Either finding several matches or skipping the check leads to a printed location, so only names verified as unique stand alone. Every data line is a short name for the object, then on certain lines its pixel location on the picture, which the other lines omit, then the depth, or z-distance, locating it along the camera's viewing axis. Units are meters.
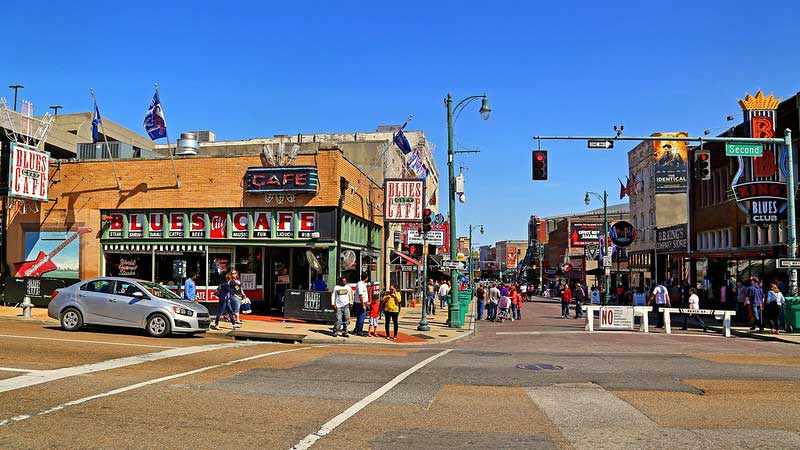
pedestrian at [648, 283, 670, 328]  23.81
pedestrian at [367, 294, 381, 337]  18.69
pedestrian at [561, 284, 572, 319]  31.23
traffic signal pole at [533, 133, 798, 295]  20.78
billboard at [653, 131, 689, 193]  52.38
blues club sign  26.36
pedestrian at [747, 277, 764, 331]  21.25
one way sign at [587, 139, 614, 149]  20.20
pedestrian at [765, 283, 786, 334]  20.75
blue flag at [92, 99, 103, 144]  24.12
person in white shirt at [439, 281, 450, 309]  35.19
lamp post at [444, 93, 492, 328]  22.67
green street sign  20.58
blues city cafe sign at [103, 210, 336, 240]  22.53
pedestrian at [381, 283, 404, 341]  17.89
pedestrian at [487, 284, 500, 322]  27.67
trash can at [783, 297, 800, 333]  20.83
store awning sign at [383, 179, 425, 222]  26.11
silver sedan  16.05
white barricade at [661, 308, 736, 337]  20.81
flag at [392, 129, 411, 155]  27.66
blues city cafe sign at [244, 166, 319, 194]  22.16
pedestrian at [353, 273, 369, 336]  18.48
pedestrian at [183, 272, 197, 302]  20.52
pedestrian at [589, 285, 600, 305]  34.01
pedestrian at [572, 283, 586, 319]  30.83
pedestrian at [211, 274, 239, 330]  18.73
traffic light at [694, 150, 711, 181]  20.28
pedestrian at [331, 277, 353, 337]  17.84
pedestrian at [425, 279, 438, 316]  31.33
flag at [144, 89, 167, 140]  22.62
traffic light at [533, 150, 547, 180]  21.16
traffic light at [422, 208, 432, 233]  21.59
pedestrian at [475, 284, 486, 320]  28.22
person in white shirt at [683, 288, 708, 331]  22.94
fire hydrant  20.09
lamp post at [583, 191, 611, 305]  44.63
